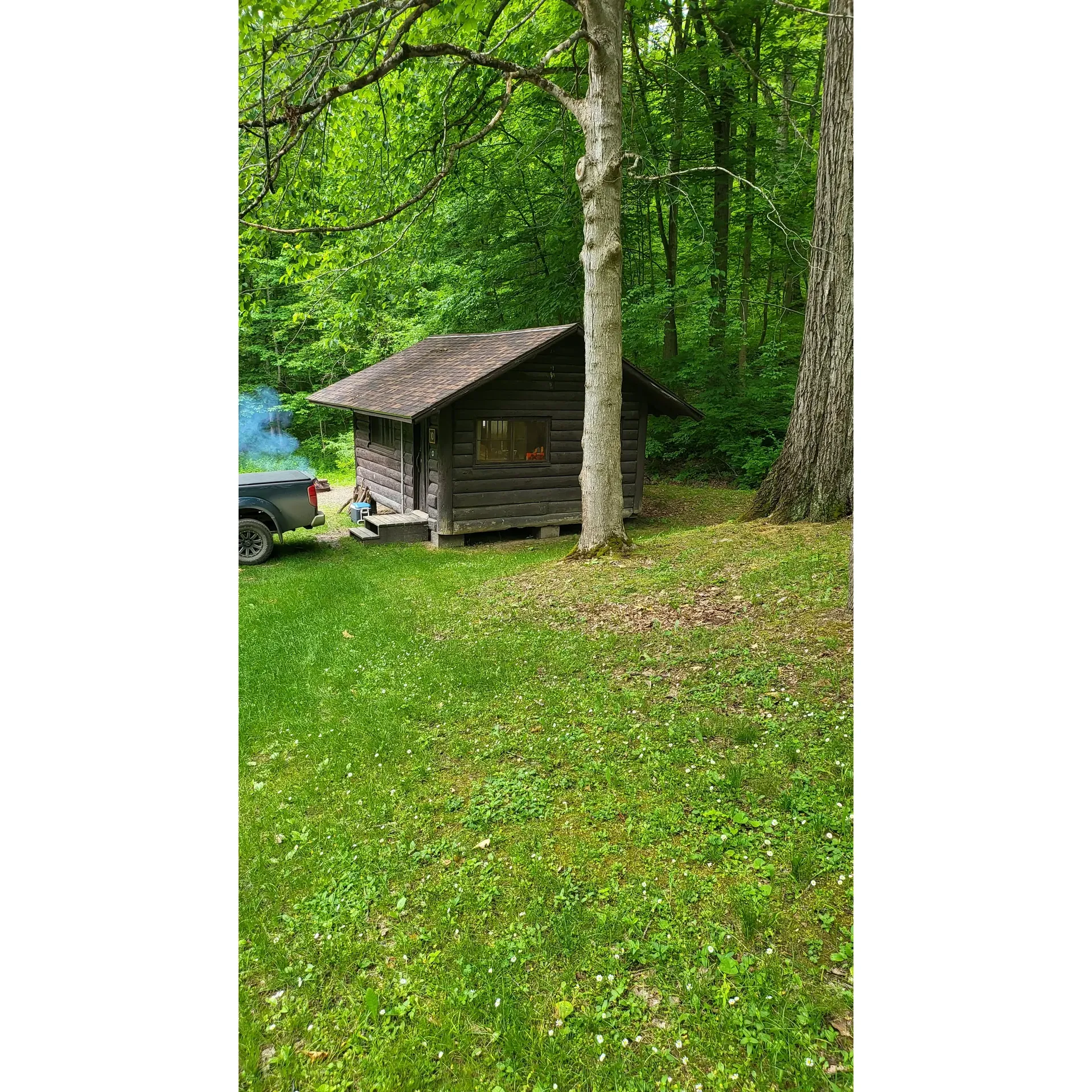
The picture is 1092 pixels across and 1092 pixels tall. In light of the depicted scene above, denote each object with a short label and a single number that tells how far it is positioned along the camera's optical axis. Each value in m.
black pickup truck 9.05
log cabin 10.02
